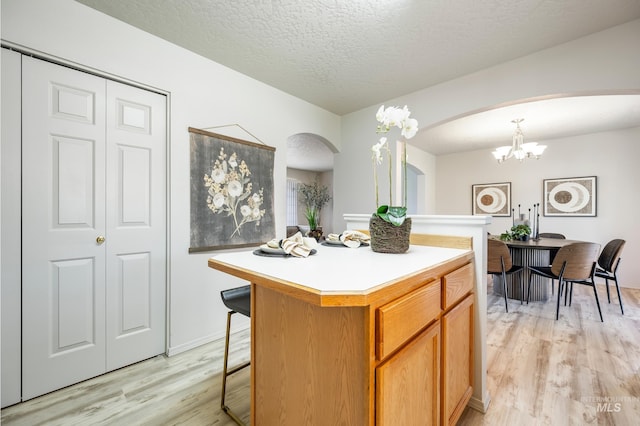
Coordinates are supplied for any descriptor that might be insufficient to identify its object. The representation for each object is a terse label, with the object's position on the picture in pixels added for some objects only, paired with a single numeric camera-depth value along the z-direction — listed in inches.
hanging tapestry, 87.3
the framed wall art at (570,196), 168.7
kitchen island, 29.2
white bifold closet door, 61.7
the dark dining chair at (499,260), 120.6
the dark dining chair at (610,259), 115.1
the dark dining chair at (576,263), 106.3
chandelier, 137.5
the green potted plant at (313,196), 331.9
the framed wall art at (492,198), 201.1
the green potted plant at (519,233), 137.3
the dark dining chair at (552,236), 157.1
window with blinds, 325.4
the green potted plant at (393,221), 47.8
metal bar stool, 54.3
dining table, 130.9
